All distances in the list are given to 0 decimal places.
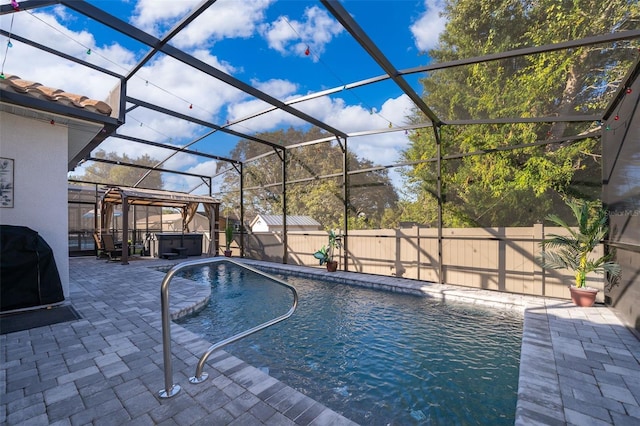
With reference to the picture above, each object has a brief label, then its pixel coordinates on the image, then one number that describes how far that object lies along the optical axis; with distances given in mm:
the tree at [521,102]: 6770
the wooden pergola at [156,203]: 9438
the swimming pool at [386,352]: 2330
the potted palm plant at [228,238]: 11250
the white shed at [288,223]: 15508
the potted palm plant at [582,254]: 4289
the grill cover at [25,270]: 3541
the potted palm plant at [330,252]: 7980
